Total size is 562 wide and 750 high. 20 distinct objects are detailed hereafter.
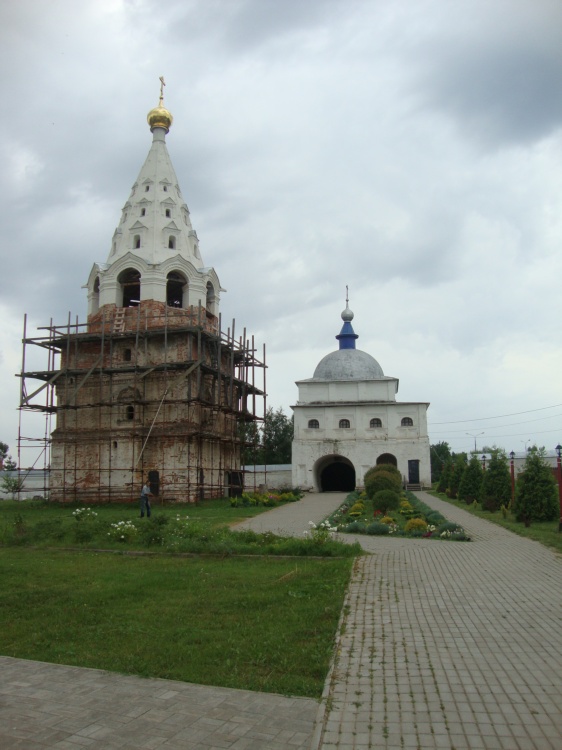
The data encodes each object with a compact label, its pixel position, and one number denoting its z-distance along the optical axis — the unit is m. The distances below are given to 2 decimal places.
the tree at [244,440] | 33.16
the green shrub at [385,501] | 23.36
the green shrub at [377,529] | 15.99
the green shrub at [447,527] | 15.67
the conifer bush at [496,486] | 24.64
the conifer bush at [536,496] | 18.97
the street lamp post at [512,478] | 23.02
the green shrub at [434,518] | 18.00
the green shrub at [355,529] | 16.33
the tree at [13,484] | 30.07
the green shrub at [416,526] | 16.20
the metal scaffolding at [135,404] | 27.91
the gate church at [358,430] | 39.22
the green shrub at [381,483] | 27.80
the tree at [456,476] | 33.00
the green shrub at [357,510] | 22.12
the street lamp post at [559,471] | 16.49
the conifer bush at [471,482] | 29.38
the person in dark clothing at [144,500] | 19.66
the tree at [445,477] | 35.56
